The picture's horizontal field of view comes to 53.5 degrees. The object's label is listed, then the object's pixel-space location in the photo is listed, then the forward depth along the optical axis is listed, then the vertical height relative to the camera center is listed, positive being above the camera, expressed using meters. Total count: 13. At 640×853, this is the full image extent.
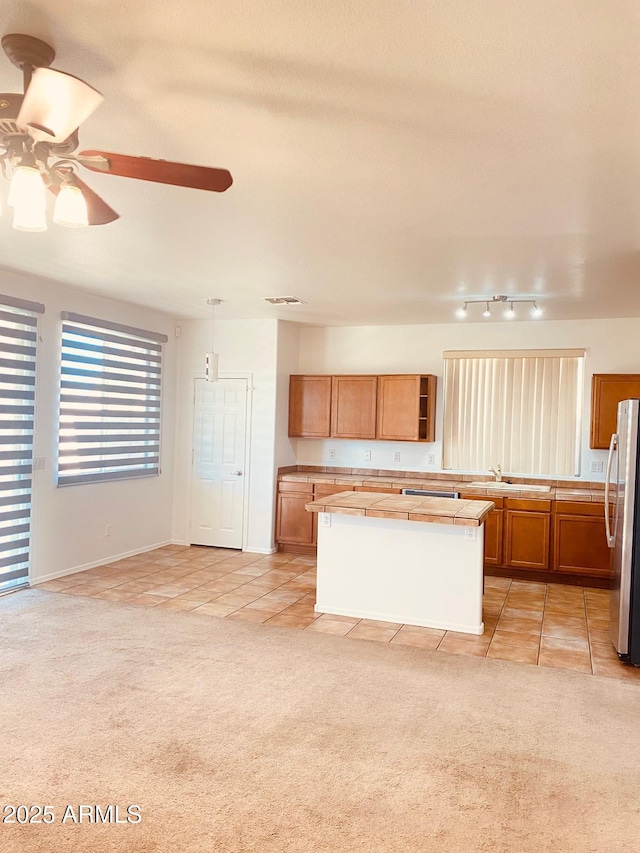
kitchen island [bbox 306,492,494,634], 4.55 -0.98
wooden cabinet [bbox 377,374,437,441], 6.81 +0.23
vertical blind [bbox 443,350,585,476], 6.49 +0.23
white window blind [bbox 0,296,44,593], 5.13 -0.12
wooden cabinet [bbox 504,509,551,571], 6.03 -1.02
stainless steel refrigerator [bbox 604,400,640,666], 4.00 -0.76
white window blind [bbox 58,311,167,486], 5.78 +0.18
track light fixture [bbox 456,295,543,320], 5.58 +1.16
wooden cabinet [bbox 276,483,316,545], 6.97 -1.03
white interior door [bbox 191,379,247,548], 7.21 -0.46
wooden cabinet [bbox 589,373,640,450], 6.00 +0.35
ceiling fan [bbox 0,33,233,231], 1.82 +0.81
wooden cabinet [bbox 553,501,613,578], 5.87 -1.00
